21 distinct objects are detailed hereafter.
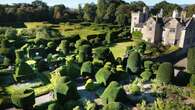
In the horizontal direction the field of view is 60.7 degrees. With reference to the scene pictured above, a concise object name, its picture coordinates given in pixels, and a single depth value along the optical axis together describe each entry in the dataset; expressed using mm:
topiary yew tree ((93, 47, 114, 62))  23944
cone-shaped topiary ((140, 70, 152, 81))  20425
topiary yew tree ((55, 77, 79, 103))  16307
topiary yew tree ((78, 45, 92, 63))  24031
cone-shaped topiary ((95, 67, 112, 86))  19090
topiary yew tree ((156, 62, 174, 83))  19593
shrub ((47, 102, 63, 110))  14487
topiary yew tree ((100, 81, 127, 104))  16021
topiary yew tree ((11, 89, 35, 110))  15310
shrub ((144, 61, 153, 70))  21847
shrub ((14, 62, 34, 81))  20234
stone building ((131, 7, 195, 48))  30689
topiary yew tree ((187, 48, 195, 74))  22282
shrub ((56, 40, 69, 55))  28678
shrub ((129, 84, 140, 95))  17841
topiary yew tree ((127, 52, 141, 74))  21742
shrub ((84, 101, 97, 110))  14912
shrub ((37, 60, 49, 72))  22800
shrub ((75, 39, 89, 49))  29198
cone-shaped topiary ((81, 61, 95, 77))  20707
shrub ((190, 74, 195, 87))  19137
